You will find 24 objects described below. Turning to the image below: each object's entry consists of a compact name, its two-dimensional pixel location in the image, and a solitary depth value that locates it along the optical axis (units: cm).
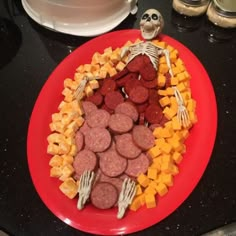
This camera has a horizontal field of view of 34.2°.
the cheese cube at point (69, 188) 78
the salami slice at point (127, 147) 82
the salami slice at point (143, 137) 82
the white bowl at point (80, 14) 100
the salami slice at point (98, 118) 86
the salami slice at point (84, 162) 81
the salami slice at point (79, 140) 84
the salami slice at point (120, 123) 84
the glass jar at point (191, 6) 105
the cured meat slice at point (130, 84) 90
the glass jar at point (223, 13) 102
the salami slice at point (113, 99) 89
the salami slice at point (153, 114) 86
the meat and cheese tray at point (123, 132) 77
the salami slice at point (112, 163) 80
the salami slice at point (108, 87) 91
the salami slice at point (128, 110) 87
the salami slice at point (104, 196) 77
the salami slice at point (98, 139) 83
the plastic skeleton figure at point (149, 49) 91
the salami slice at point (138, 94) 88
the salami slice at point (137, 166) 80
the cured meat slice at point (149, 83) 90
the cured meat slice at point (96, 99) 91
